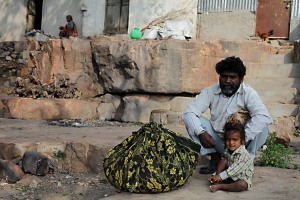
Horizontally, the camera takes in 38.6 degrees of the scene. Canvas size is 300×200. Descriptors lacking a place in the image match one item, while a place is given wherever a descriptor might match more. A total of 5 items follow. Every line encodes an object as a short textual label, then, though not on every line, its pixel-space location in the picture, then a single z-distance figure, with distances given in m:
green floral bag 3.23
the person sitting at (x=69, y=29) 12.98
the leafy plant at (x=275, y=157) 4.30
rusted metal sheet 10.13
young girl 3.31
